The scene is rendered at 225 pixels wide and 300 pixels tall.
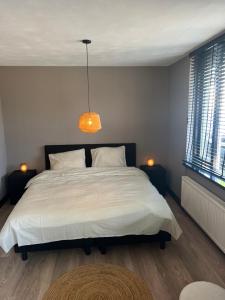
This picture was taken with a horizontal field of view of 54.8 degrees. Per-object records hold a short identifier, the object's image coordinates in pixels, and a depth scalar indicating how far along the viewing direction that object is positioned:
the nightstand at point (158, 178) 3.86
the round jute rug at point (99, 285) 1.88
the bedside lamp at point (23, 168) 3.96
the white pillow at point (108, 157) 3.87
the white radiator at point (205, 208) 2.30
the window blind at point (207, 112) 2.52
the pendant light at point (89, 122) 2.69
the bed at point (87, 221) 2.22
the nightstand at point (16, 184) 3.66
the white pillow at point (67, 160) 3.78
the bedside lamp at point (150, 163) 4.12
